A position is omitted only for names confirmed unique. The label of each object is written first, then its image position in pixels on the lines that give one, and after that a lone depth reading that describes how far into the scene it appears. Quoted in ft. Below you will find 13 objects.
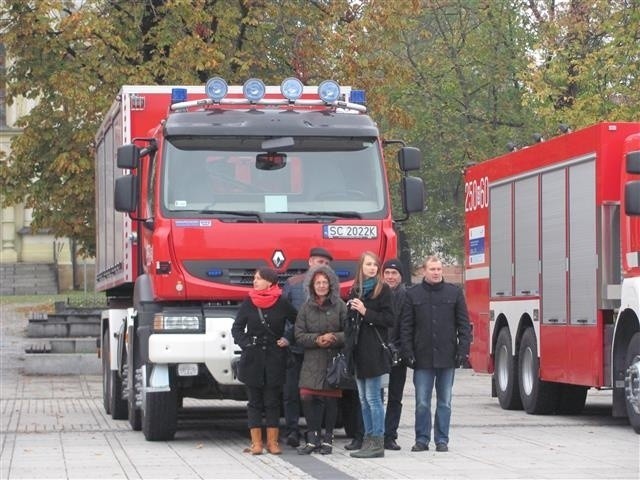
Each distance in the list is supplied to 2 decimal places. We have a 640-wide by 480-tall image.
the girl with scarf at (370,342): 49.70
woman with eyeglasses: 50.44
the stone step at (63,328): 115.44
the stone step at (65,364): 99.50
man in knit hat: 52.08
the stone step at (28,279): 195.42
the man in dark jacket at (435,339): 51.24
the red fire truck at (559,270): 59.06
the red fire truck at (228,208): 53.72
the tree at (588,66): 95.09
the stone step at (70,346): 103.65
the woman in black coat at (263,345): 51.55
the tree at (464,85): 136.26
